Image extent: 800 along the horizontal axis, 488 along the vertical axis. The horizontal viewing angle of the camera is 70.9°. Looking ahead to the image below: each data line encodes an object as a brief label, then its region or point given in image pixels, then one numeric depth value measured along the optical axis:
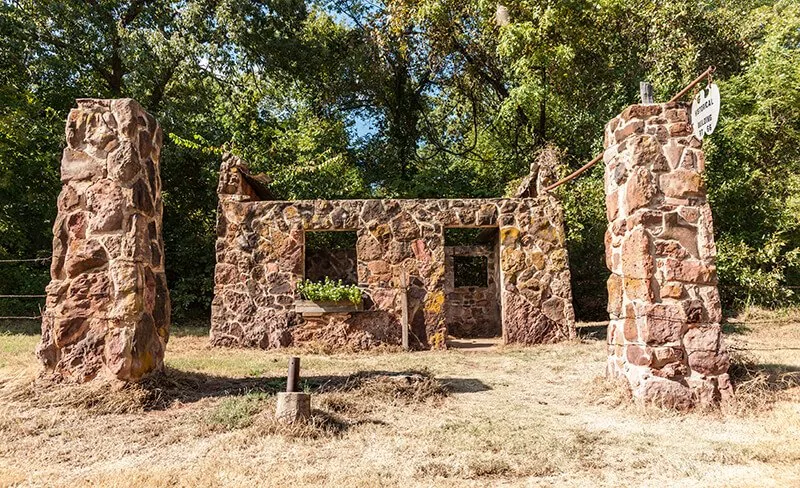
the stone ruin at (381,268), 9.72
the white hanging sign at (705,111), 5.15
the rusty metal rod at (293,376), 4.63
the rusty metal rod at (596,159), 5.36
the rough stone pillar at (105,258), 5.24
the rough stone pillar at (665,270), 5.20
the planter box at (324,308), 9.66
